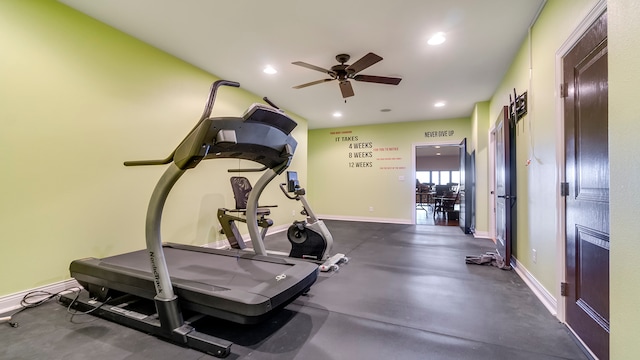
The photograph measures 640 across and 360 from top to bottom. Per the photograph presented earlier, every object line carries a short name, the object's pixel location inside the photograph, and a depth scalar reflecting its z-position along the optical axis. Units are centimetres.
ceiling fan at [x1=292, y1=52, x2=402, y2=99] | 308
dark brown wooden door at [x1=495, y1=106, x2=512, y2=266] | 308
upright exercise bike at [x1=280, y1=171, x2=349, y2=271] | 337
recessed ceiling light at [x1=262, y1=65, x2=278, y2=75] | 370
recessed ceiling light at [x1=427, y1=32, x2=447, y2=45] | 286
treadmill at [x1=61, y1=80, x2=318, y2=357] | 166
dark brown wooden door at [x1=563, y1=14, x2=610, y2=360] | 148
